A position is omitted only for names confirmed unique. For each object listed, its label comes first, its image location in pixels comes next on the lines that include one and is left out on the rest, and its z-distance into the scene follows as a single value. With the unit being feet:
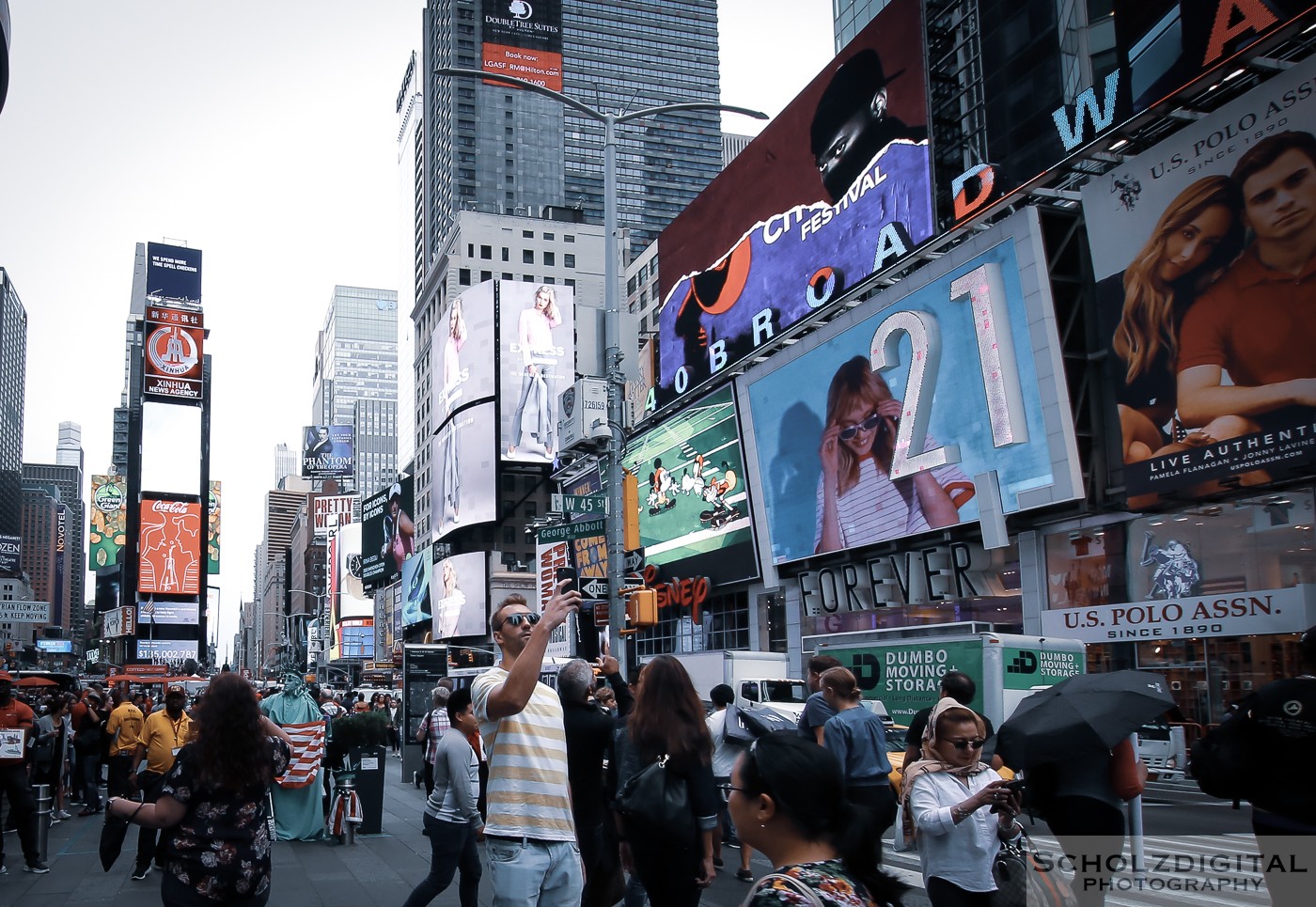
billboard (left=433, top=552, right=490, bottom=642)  276.00
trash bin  50.47
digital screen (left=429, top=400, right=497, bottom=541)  278.26
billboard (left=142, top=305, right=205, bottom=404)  312.09
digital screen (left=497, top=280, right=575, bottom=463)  282.56
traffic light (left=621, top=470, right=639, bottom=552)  61.31
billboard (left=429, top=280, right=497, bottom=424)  282.77
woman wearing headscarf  18.08
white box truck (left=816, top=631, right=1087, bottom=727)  66.52
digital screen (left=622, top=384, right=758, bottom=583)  139.33
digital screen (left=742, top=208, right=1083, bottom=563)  93.76
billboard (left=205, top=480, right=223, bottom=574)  576.61
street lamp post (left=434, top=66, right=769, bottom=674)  61.52
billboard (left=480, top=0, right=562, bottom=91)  479.41
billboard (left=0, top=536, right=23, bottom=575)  407.85
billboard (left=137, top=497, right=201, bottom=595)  309.01
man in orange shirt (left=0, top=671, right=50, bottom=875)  39.78
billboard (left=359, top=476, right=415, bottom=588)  361.92
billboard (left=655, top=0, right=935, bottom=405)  115.65
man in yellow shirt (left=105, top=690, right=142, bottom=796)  51.75
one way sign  63.57
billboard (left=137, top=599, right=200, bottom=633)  312.09
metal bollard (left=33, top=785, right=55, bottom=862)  41.91
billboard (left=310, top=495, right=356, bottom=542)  573.33
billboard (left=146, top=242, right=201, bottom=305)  344.49
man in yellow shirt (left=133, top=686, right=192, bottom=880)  40.37
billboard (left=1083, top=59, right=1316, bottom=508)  74.18
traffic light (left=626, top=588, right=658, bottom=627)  56.85
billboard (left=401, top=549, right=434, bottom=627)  320.50
